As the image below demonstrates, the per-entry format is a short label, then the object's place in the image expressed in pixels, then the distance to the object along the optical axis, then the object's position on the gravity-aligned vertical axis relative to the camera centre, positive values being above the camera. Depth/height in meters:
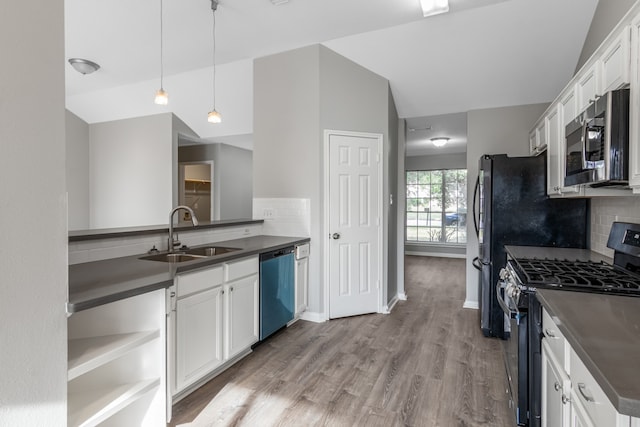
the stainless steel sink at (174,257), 2.44 -0.37
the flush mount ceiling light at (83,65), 3.95 +1.75
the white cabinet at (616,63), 1.47 +0.70
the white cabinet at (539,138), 2.96 +0.71
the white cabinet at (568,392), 0.83 -0.57
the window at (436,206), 7.90 +0.07
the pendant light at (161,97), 3.19 +1.08
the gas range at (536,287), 1.56 -0.37
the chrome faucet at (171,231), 2.47 -0.18
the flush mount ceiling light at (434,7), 2.75 +1.72
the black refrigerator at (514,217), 2.87 -0.07
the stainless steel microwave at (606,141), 1.39 +0.30
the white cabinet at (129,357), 1.57 -0.76
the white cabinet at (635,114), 1.34 +0.39
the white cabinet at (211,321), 1.99 -0.77
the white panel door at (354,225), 3.64 -0.18
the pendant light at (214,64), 2.88 +1.77
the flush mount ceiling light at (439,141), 5.91 +1.23
